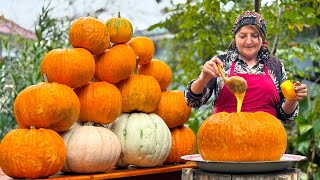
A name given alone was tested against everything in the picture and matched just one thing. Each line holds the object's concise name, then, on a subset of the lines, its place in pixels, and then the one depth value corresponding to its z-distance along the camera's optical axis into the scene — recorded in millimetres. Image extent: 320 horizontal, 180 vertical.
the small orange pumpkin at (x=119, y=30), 2455
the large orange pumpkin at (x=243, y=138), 1986
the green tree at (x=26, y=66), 4148
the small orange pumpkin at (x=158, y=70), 2652
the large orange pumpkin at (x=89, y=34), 2287
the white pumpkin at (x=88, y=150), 2113
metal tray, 1921
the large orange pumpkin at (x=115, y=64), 2348
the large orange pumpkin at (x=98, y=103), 2250
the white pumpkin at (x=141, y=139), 2326
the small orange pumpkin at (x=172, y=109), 2600
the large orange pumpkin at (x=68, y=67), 2158
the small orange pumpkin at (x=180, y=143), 2617
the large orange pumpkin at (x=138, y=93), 2418
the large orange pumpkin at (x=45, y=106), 2004
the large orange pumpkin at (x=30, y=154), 1941
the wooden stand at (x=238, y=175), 1948
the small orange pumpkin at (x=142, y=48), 2584
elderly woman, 2461
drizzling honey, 2102
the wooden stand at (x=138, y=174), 2086
